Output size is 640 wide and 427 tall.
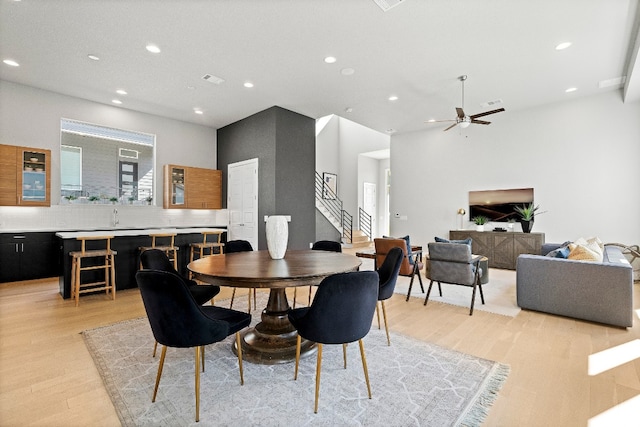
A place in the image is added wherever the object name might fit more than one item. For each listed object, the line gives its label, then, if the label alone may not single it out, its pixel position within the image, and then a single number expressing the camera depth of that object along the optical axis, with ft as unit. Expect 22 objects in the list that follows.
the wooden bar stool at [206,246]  17.58
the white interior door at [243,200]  20.75
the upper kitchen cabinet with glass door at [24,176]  15.81
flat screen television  21.45
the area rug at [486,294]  12.69
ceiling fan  16.20
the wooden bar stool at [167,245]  15.70
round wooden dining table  6.70
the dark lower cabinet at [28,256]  16.06
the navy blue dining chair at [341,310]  5.87
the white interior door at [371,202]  39.14
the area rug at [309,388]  5.74
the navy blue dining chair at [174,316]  5.63
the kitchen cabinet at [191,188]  21.64
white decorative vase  9.35
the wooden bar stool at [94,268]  12.94
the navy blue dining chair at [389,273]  8.56
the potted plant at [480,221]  22.49
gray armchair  12.23
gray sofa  10.25
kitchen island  13.52
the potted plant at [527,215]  20.44
